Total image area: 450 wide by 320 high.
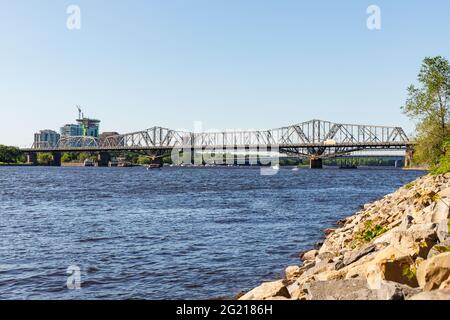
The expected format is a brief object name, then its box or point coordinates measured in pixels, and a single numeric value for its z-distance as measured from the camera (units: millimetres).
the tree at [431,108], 36125
